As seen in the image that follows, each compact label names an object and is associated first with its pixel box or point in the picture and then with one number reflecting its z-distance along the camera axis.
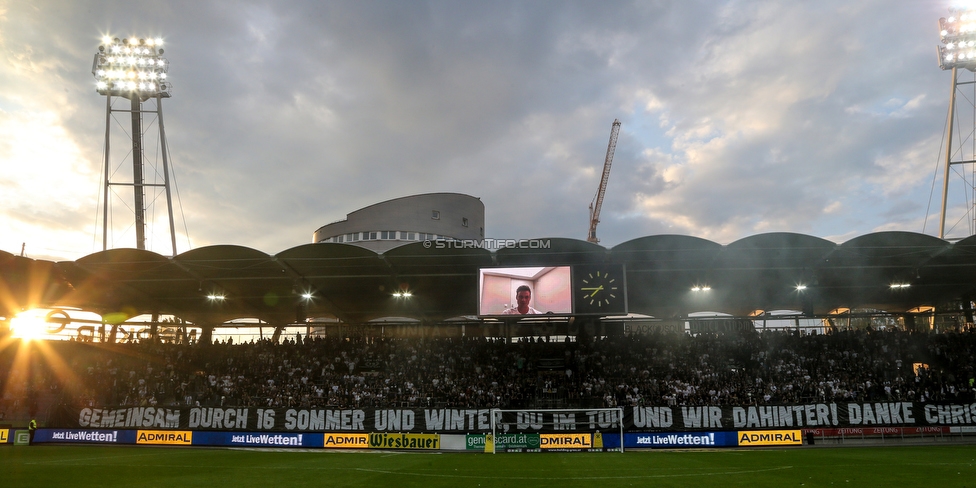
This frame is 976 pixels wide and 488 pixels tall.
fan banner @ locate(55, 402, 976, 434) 27.39
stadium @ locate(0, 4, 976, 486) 21.22
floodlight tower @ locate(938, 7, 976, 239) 34.56
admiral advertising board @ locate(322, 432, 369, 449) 27.16
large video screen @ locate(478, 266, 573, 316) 32.59
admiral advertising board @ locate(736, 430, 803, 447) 26.56
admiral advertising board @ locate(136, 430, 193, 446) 28.78
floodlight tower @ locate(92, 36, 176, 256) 39.66
